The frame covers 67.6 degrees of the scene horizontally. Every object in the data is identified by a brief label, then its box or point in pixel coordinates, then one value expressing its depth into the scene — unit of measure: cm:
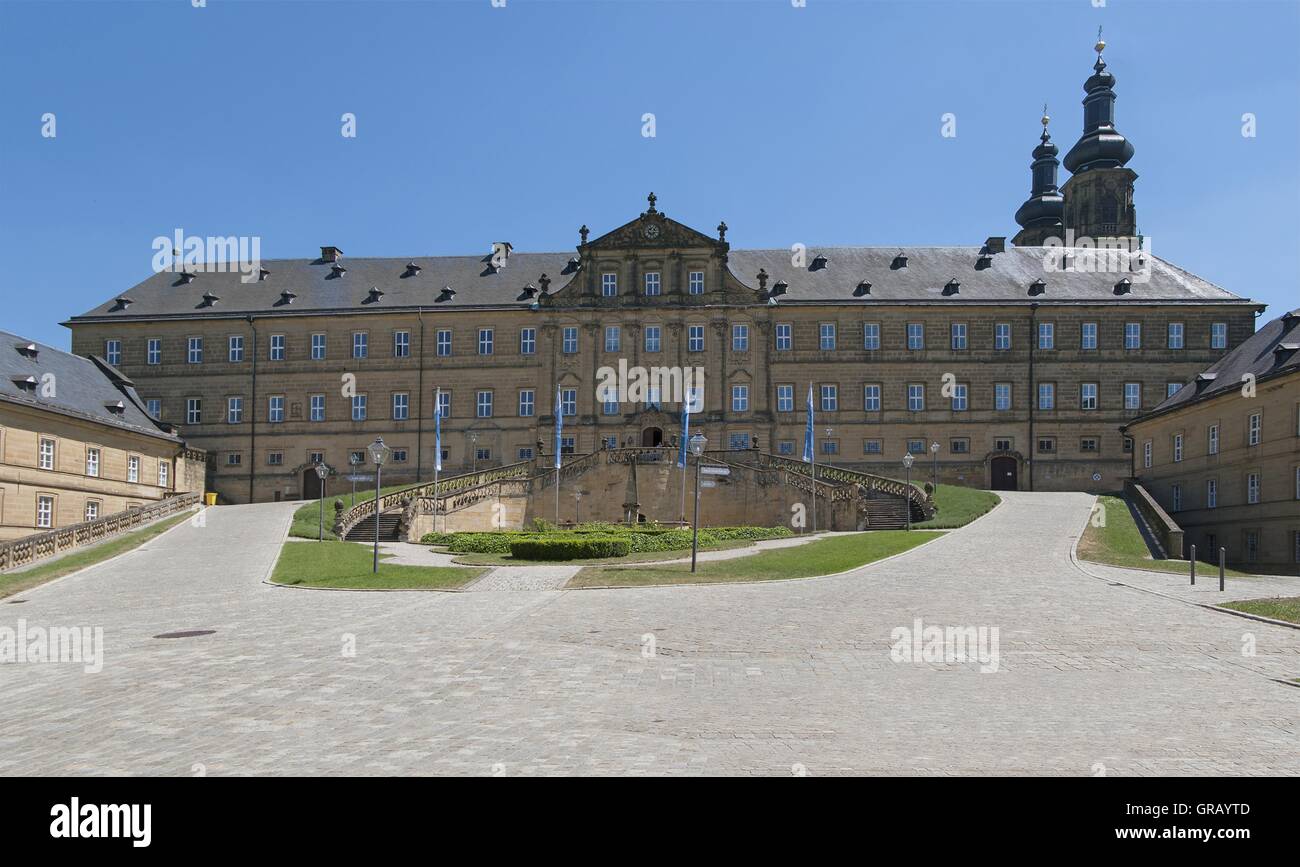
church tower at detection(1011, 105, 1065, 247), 9350
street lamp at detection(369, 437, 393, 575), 2889
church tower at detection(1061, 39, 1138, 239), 8069
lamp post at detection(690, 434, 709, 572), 2875
